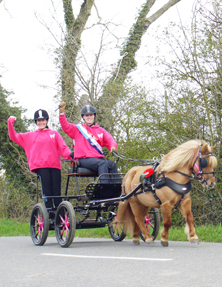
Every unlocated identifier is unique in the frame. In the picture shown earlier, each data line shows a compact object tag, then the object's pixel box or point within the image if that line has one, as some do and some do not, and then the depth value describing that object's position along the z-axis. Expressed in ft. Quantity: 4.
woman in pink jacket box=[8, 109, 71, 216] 28.48
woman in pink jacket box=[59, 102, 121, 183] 26.04
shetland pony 21.33
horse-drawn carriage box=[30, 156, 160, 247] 24.68
